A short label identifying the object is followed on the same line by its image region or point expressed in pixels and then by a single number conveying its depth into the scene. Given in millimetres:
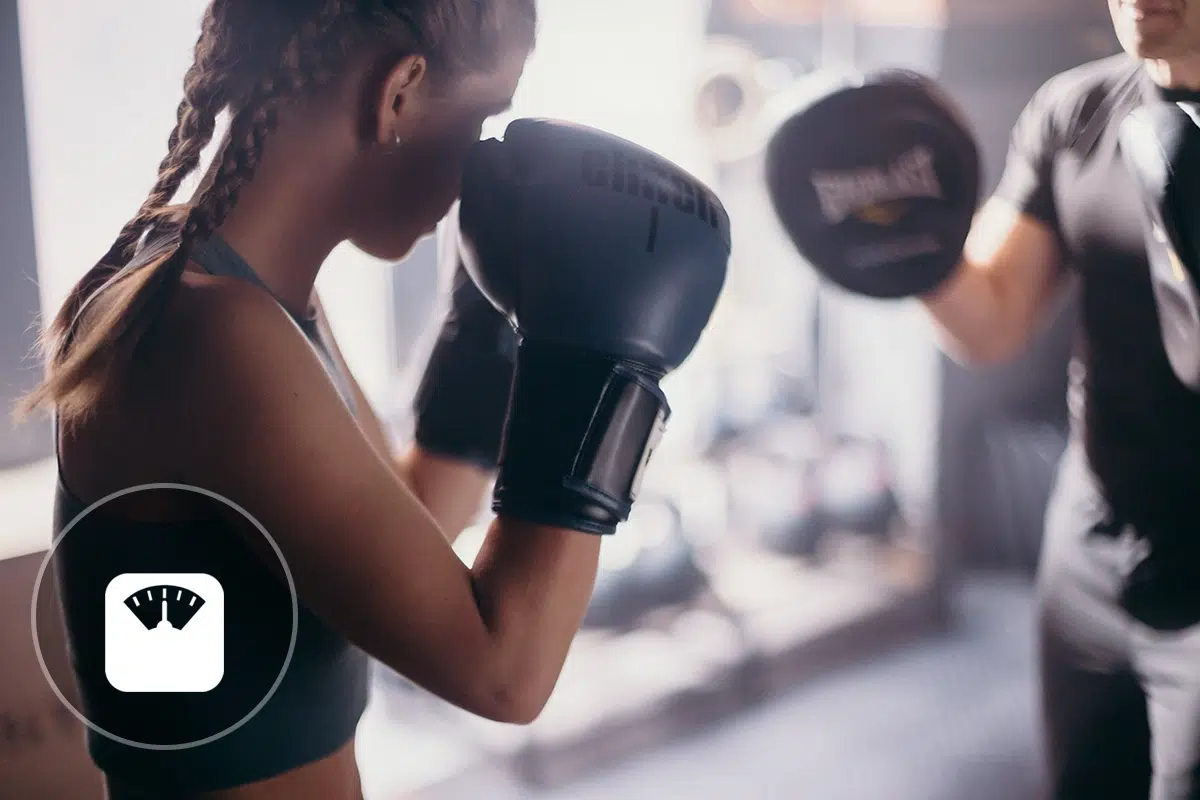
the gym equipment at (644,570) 1861
